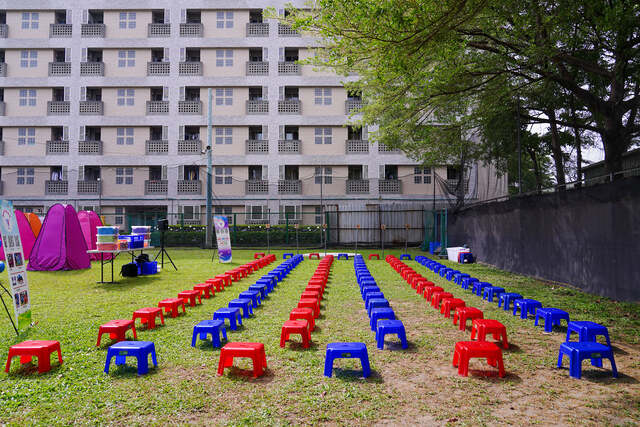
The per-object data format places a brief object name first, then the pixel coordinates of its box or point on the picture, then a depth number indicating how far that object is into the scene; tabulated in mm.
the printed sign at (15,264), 6645
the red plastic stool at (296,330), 6113
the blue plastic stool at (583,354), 5020
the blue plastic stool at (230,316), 7138
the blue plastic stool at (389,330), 6051
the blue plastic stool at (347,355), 5012
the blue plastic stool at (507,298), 8930
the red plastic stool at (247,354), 4996
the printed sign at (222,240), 18891
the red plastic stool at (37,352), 5164
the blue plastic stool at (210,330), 6211
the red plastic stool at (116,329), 6215
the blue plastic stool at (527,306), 8040
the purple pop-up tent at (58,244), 16422
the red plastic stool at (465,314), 7160
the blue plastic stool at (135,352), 5105
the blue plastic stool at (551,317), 7134
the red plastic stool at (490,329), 6188
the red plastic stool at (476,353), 5074
